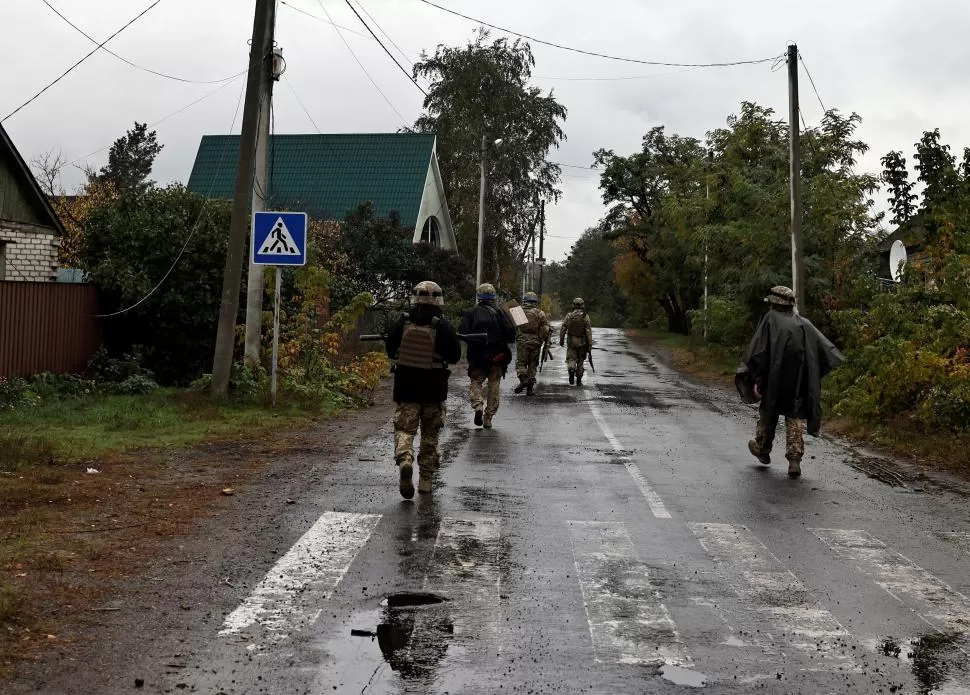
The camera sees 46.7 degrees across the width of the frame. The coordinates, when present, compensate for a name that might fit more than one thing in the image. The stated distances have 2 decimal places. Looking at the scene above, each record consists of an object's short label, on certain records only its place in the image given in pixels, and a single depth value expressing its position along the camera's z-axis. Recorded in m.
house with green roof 41.09
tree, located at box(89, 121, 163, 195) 68.69
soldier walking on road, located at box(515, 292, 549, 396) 20.38
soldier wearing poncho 11.66
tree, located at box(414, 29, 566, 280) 50.06
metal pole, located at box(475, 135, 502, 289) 42.68
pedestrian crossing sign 15.02
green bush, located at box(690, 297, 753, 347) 28.66
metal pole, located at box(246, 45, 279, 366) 16.34
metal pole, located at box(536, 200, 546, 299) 78.39
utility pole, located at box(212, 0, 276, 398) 15.88
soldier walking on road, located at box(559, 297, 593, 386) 22.33
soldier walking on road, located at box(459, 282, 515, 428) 14.71
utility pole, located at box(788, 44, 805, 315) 25.16
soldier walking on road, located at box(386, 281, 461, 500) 9.52
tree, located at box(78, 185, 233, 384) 18.77
